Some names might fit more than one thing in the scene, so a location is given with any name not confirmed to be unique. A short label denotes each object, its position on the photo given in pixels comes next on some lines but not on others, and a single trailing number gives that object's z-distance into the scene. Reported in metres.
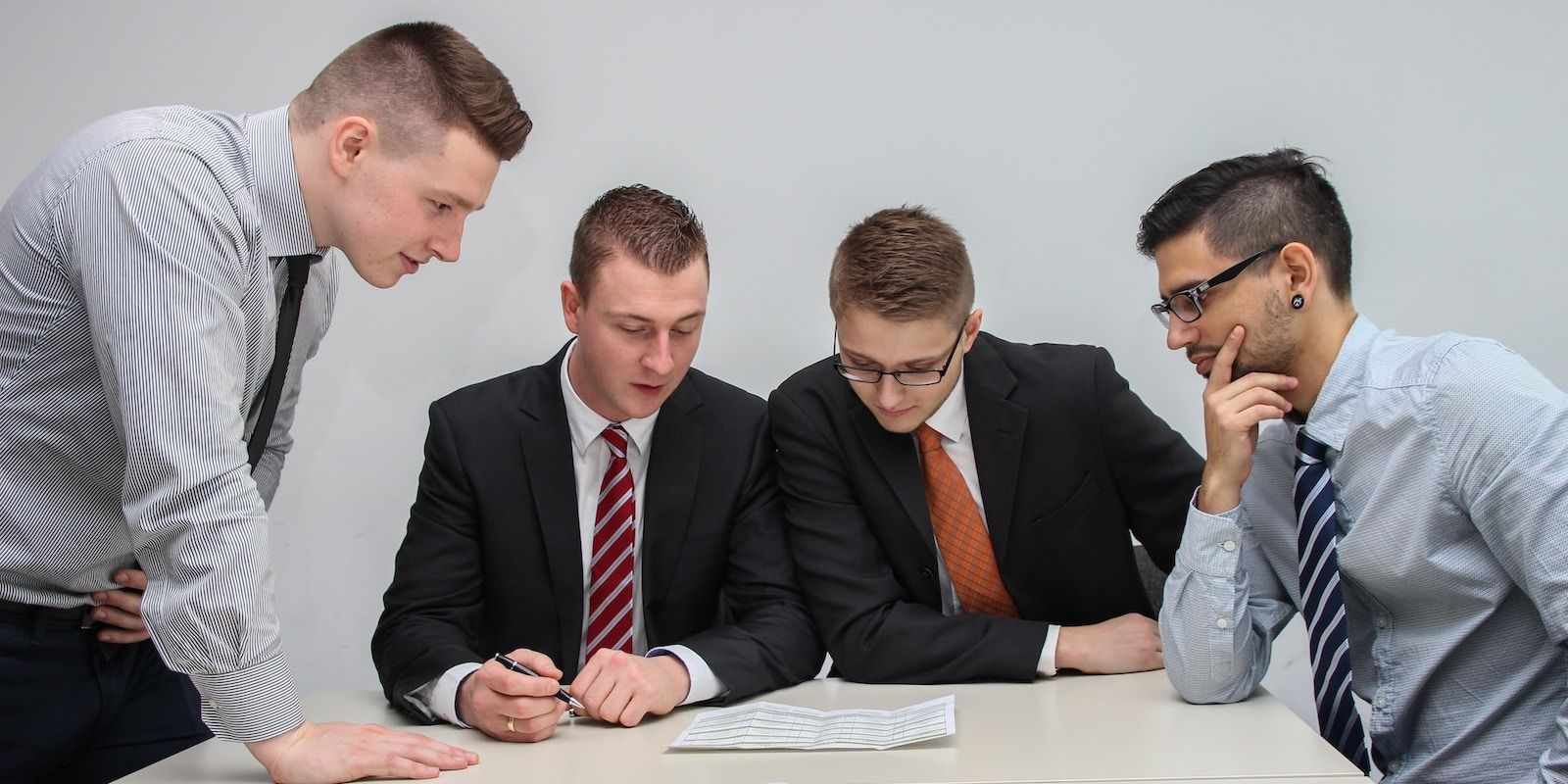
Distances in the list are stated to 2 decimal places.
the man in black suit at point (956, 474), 2.18
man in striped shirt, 1.49
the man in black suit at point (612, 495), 2.21
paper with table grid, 1.71
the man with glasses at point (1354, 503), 1.63
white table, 1.55
